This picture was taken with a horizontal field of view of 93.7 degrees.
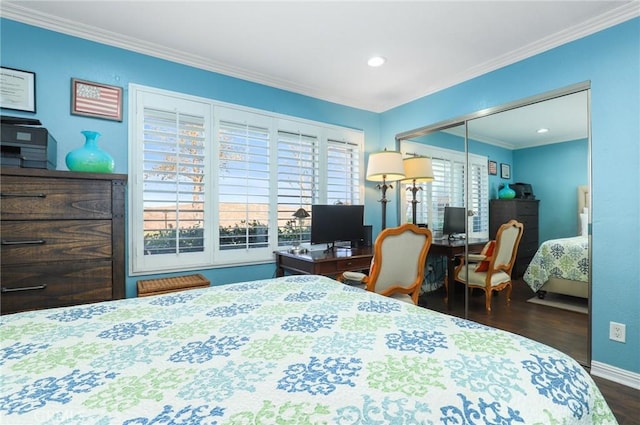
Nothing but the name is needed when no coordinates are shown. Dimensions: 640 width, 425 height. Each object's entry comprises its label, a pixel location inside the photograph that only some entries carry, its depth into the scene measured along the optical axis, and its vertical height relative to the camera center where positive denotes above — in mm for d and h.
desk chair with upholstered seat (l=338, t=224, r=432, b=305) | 2246 -406
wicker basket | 2215 -568
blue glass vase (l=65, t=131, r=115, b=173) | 1986 +358
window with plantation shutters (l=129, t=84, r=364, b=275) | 2506 +311
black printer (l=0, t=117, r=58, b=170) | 1714 +391
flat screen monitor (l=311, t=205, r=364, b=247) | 3129 -126
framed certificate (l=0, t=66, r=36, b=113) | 2053 +856
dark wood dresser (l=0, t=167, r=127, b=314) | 1659 -154
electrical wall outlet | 2053 -833
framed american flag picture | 2270 +874
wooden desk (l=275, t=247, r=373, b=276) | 2709 -474
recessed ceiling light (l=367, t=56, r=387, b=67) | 2721 +1394
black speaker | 3556 -315
